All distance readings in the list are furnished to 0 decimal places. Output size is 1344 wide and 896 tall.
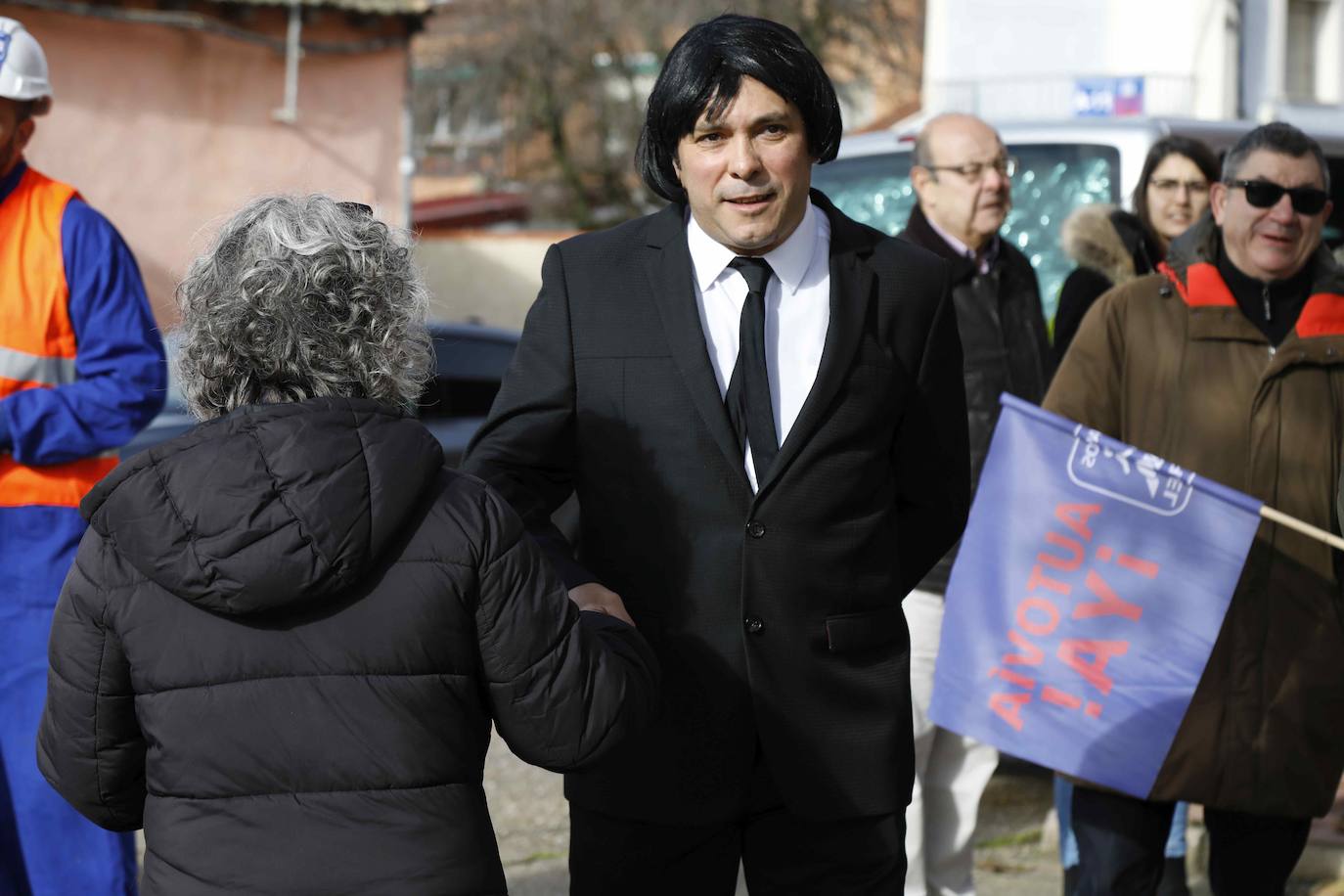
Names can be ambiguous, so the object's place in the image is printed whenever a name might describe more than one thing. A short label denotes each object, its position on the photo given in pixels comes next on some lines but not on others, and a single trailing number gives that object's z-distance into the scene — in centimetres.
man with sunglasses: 401
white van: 645
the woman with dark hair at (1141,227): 530
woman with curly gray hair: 225
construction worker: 390
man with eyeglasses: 478
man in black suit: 296
